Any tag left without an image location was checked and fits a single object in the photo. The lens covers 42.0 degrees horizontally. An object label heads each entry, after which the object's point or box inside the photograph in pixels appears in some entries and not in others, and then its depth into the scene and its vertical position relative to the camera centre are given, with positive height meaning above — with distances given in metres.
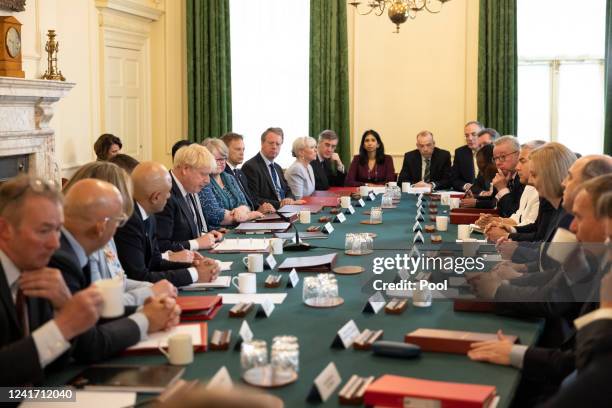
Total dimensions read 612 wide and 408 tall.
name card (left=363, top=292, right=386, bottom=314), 3.21 -0.66
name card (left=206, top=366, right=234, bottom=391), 2.14 -0.64
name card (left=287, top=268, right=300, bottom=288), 3.68 -0.63
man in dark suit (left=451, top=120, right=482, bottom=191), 9.15 -0.17
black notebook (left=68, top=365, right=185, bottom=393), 2.32 -0.69
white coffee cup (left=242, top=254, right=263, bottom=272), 3.99 -0.59
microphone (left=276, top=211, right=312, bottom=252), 4.74 -0.61
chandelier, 7.54 +1.27
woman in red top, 9.39 -0.26
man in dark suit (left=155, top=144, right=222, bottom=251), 4.84 -0.33
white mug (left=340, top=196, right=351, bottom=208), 6.83 -0.50
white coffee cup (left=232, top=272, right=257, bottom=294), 3.55 -0.61
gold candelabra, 7.54 +0.83
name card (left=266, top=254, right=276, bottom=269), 4.11 -0.61
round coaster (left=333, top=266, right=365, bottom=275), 3.98 -0.63
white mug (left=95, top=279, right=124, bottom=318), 2.31 -0.44
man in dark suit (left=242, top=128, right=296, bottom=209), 7.73 -0.25
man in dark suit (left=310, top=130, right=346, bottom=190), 9.09 -0.24
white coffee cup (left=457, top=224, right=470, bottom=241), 5.15 -0.58
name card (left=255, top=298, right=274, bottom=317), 3.13 -0.65
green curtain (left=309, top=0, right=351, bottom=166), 10.29 +0.93
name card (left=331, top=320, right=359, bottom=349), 2.72 -0.66
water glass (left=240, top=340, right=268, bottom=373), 2.39 -0.63
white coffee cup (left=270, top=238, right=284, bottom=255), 4.57 -0.58
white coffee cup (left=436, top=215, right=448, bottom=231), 5.56 -0.56
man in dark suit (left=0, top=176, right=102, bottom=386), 2.21 -0.41
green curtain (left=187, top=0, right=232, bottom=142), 10.59 +1.01
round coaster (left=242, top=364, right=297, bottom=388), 2.34 -0.69
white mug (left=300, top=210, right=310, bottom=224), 5.94 -0.54
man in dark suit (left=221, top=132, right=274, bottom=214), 7.35 -0.14
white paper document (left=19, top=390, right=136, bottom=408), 2.21 -0.72
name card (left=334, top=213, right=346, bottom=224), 6.06 -0.57
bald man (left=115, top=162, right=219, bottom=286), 3.74 -0.44
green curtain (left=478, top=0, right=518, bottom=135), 9.88 +0.96
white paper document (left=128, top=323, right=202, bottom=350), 2.68 -0.67
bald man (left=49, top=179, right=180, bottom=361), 2.70 -0.34
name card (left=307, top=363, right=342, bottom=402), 2.21 -0.68
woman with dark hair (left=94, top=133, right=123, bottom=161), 7.86 +0.00
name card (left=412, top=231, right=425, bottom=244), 5.02 -0.60
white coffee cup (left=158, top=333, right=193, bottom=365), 2.54 -0.65
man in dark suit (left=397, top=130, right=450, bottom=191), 9.27 -0.24
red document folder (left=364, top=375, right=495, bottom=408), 2.13 -0.68
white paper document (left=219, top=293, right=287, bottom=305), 3.40 -0.66
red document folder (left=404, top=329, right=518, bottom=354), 2.68 -0.67
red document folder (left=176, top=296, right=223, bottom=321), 3.10 -0.64
